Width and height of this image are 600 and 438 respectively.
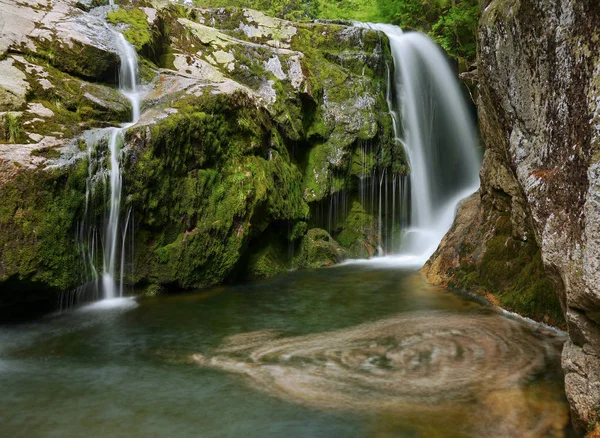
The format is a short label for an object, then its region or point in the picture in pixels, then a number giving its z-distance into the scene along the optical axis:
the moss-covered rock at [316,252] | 11.91
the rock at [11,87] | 7.76
